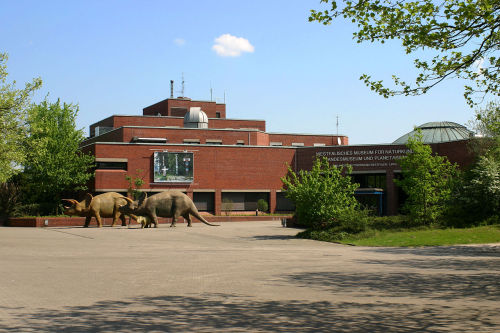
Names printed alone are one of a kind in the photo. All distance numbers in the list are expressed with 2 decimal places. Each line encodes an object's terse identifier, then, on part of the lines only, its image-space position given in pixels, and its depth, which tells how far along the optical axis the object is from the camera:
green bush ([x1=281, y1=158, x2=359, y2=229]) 27.72
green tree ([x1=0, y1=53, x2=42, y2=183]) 27.98
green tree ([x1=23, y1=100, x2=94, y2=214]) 46.03
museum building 52.06
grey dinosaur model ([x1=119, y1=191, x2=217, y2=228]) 37.72
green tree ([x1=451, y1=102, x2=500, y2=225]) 29.67
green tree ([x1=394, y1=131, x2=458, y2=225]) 31.19
